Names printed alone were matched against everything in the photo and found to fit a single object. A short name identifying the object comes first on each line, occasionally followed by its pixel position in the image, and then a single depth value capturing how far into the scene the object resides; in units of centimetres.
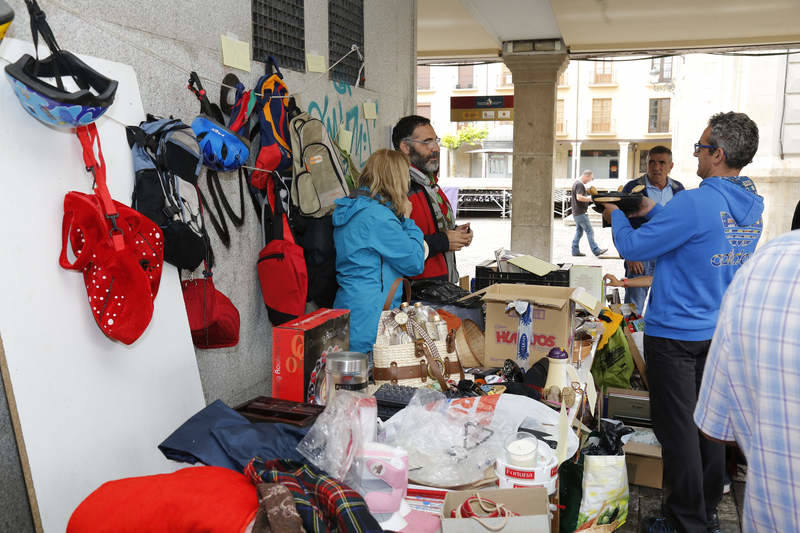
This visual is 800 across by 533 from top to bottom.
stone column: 1036
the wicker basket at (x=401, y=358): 281
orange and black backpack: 328
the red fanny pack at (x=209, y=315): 273
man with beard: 420
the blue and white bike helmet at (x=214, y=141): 268
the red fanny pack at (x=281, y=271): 324
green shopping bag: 451
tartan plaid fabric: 158
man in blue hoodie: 304
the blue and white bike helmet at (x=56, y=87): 187
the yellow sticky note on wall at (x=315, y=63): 394
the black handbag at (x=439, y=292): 358
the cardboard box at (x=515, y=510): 167
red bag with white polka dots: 207
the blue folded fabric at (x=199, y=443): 195
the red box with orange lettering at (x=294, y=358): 269
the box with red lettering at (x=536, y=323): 311
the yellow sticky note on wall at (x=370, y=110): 490
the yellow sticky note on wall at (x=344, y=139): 438
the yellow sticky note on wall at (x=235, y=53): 307
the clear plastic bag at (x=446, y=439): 202
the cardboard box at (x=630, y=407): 439
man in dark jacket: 622
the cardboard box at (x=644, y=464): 405
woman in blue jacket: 340
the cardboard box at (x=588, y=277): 471
